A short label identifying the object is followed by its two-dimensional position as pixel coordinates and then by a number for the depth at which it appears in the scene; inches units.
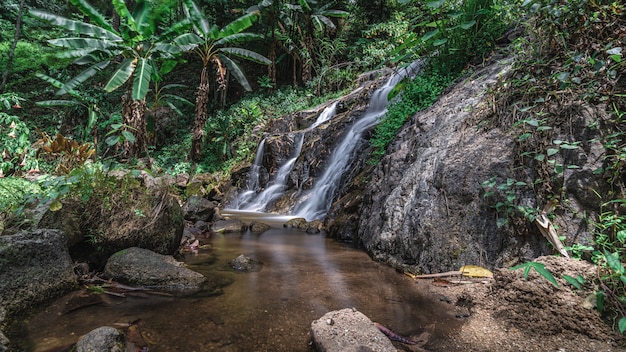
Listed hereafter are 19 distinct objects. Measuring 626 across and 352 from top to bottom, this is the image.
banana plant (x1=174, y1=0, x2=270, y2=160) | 458.3
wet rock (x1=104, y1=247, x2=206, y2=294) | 112.7
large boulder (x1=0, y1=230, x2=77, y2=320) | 86.7
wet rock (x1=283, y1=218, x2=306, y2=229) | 259.1
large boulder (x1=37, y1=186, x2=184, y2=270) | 120.2
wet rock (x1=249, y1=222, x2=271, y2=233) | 242.2
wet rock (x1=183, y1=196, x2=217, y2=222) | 260.2
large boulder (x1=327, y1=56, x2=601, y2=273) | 99.1
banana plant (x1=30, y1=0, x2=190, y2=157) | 362.0
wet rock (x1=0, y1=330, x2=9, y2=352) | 66.4
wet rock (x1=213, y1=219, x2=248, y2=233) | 239.0
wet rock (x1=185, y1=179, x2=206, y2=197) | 334.2
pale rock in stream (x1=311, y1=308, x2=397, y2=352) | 69.4
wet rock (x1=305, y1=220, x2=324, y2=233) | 241.2
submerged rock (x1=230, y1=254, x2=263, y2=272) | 139.9
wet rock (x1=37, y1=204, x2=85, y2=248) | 114.8
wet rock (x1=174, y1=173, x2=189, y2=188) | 409.7
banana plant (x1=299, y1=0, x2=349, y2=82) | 637.9
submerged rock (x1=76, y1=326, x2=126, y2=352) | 65.1
